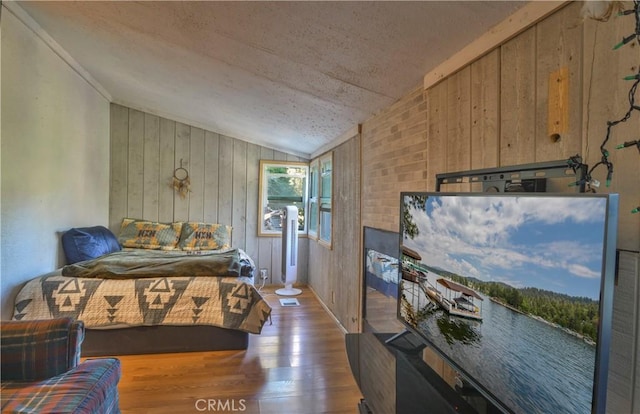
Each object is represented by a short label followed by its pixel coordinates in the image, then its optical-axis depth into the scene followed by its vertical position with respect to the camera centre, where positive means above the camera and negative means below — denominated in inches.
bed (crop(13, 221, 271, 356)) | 103.8 -35.7
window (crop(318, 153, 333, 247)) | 160.2 +0.7
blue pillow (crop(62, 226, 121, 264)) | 126.2 -20.6
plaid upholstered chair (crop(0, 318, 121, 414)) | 53.6 -33.2
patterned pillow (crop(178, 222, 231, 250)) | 175.0 -22.2
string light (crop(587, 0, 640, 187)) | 28.7 +8.8
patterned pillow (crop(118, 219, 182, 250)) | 170.6 -21.4
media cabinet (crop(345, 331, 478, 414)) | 44.4 -28.4
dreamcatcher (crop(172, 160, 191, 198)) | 187.3 +8.0
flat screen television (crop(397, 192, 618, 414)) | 25.6 -8.8
